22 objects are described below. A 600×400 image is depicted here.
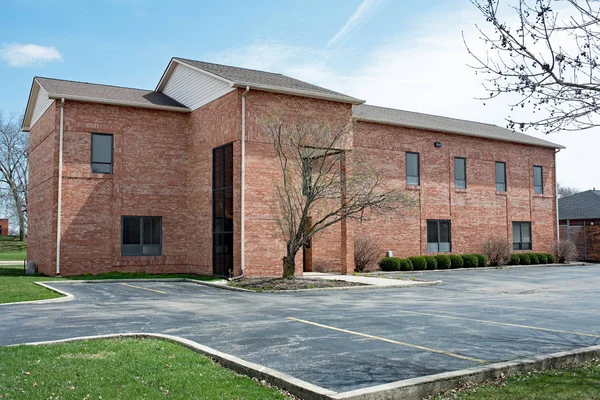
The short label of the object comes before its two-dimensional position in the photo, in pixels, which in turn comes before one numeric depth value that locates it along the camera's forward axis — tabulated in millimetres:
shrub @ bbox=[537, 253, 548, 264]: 34500
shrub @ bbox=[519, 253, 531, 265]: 33491
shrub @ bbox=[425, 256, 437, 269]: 29125
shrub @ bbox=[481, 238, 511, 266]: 32500
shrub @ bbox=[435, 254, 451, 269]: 29656
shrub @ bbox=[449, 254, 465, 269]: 30231
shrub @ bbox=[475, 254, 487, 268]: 31253
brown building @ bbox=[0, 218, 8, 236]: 80188
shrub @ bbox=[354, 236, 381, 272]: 26875
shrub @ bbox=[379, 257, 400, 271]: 27969
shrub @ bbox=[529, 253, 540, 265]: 34031
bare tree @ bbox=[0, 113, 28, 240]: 57450
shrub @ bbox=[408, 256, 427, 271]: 28719
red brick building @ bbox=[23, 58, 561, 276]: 22219
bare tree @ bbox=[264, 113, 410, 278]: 20531
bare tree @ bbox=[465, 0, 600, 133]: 6223
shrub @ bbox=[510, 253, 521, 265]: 33125
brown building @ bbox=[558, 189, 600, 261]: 38469
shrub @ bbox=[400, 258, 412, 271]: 28266
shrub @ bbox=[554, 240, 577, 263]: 35844
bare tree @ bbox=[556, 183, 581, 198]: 128500
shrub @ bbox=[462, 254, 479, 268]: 30781
